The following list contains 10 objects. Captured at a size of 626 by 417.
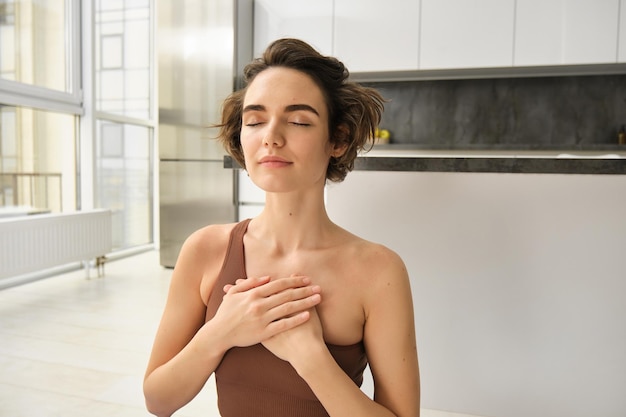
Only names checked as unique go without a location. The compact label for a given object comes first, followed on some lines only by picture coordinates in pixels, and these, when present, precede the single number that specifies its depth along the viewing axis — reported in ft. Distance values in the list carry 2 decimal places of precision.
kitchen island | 4.74
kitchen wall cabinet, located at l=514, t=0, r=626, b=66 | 11.89
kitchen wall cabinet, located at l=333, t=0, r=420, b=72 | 13.02
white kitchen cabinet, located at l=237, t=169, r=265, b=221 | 14.33
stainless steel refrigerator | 13.57
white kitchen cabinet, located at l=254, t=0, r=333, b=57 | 13.61
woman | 2.67
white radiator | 10.66
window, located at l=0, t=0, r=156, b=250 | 12.07
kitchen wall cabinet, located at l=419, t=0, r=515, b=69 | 12.41
